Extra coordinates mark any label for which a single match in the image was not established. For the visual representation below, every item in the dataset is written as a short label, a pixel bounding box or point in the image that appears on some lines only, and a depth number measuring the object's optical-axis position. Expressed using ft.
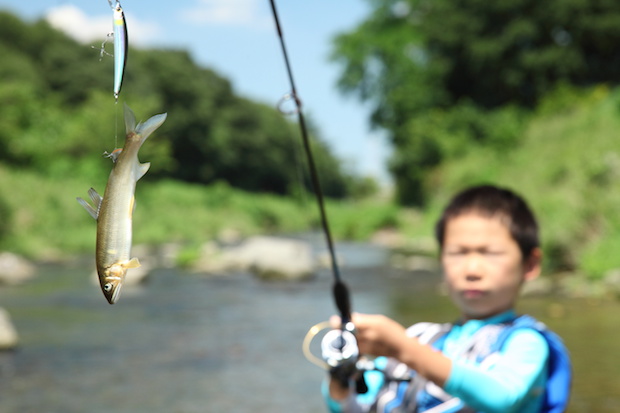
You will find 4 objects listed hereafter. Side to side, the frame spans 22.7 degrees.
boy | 6.72
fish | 4.02
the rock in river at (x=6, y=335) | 25.21
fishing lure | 3.81
